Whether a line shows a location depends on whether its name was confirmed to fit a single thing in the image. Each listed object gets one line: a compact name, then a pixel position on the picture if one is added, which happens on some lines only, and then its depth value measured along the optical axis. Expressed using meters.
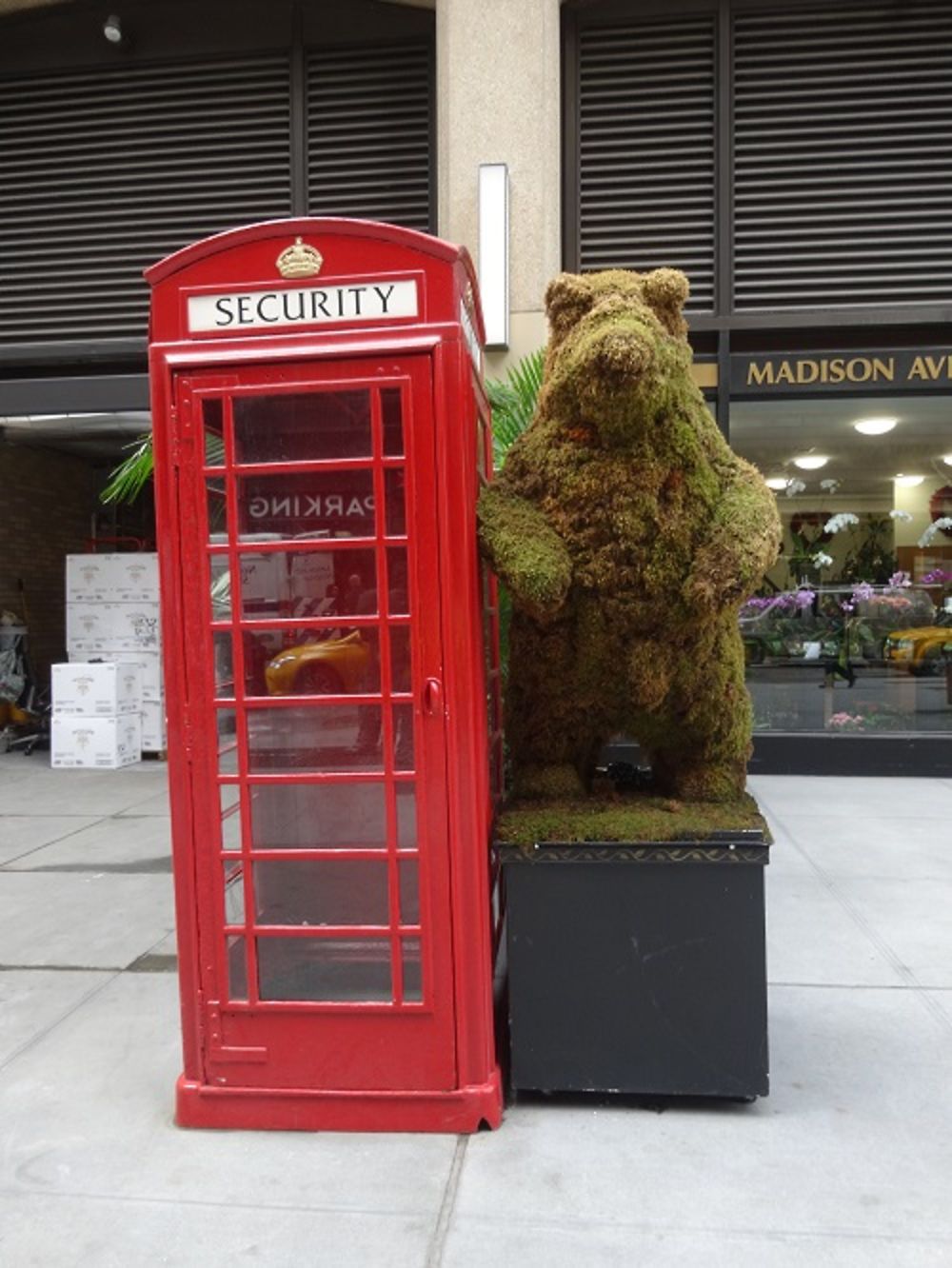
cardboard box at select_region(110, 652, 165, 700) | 9.91
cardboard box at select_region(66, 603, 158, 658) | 9.97
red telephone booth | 2.77
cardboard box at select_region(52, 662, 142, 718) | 9.40
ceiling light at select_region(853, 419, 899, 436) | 8.33
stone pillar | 7.56
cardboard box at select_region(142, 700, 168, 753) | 9.93
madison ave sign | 7.93
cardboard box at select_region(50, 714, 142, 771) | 9.46
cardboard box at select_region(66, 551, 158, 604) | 9.98
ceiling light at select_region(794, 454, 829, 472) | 8.34
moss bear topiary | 2.76
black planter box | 2.96
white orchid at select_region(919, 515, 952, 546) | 8.34
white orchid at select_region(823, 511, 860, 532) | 8.30
